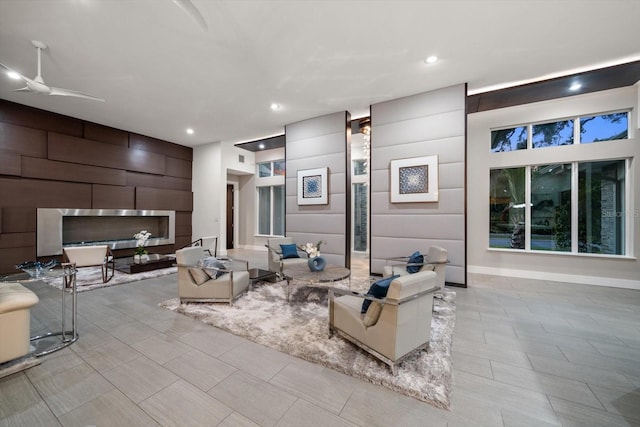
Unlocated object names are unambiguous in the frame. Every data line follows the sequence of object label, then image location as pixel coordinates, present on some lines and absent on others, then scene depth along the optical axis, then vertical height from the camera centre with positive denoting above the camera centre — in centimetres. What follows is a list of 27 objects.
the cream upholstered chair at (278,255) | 448 -82
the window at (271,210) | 948 +17
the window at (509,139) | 538 +167
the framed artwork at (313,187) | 574 +65
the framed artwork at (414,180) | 469 +68
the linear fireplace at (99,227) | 570 -37
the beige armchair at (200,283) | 353 -98
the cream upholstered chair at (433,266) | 364 -75
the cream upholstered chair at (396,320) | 201 -93
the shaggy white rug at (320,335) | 198 -129
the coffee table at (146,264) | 536 -114
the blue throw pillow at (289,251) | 499 -73
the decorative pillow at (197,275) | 355 -86
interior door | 994 -11
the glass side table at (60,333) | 242 -129
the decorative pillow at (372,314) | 217 -87
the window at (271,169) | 933 +174
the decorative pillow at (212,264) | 367 -74
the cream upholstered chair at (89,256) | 450 -78
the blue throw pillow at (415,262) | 386 -73
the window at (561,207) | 480 +17
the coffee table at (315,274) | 335 -86
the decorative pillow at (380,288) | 216 -64
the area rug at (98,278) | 451 -128
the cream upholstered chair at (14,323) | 209 -94
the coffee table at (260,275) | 444 -111
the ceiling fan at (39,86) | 329 +171
